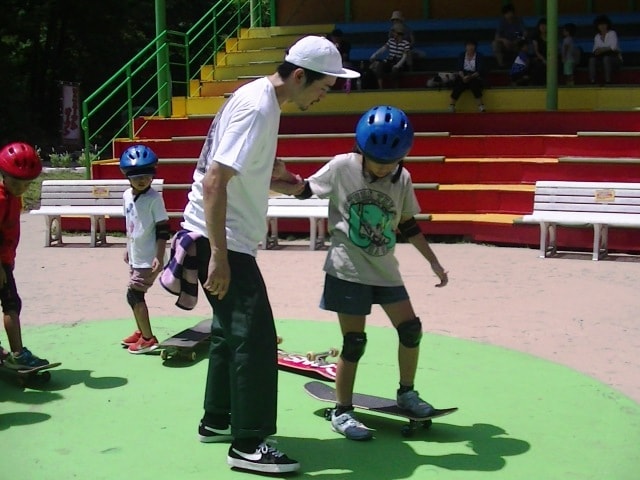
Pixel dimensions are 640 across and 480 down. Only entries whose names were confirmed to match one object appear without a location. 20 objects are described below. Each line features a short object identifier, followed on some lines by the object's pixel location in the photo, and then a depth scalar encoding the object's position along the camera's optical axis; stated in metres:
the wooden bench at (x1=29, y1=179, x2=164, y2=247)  12.35
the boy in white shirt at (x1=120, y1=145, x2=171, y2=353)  6.29
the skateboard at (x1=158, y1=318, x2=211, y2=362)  6.15
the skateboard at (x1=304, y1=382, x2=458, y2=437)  4.72
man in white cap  4.09
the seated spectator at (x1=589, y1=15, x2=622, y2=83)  14.96
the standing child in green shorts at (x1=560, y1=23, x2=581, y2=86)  15.36
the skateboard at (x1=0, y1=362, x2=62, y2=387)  5.53
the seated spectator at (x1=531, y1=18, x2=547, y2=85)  15.29
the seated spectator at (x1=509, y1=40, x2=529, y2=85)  15.19
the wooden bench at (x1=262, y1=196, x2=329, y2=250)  11.62
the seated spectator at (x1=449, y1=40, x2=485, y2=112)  14.42
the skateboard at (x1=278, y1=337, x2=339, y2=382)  5.81
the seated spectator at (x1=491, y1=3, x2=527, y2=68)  16.17
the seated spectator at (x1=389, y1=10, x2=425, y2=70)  16.47
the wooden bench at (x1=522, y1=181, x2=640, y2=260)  10.63
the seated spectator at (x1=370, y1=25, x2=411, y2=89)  16.27
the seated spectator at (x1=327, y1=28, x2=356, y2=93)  16.41
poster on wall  32.59
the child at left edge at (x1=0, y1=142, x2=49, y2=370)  5.39
